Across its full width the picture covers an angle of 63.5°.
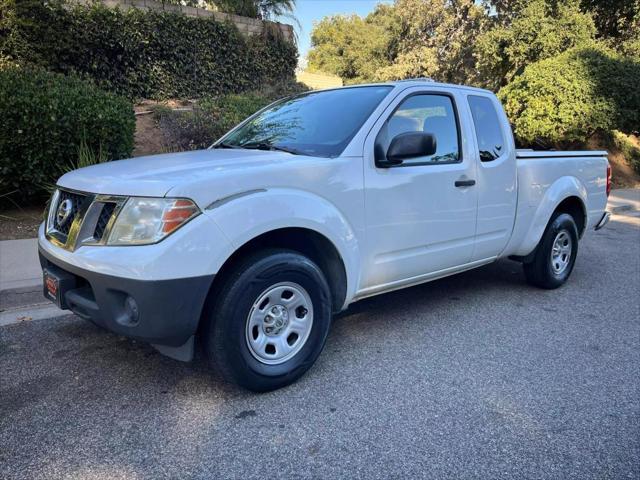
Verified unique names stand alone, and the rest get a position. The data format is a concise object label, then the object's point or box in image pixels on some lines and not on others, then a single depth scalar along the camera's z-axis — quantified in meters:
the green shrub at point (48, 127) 6.36
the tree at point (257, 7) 14.36
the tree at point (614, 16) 16.27
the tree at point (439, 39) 21.52
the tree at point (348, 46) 37.53
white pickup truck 2.71
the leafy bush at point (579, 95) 12.88
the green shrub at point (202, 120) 9.59
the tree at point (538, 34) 14.79
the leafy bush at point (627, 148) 16.32
